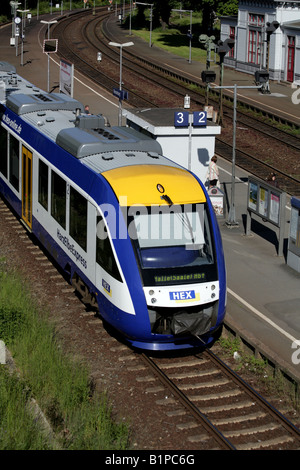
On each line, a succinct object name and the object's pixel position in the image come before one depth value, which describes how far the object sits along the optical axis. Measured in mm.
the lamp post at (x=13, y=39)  59094
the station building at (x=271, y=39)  49594
